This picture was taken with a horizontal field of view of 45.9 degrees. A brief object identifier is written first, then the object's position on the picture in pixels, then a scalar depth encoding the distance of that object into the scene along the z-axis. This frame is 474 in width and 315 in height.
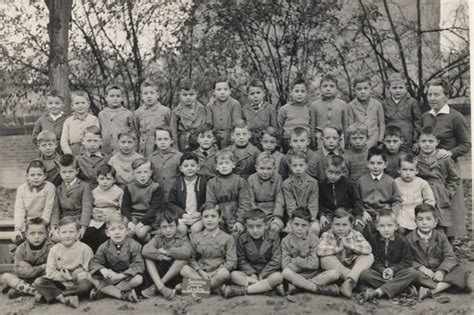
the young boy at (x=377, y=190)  4.91
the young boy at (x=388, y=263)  4.44
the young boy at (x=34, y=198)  5.02
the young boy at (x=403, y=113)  5.47
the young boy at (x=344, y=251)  4.48
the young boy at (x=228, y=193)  4.96
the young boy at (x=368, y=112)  5.47
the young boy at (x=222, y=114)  5.63
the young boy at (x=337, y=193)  4.89
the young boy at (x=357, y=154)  5.18
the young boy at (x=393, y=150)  5.12
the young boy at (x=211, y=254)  4.60
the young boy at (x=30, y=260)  4.70
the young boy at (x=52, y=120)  5.62
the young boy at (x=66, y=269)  4.54
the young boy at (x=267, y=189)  4.98
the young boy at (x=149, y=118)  5.58
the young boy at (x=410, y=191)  4.86
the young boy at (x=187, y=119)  5.61
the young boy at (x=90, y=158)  5.25
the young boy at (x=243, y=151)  5.25
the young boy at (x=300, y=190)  4.91
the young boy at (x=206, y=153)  5.28
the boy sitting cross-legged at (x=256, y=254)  4.57
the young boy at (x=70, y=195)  5.02
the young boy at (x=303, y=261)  4.47
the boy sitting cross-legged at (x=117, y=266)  4.54
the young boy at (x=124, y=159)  5.22
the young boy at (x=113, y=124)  5.61
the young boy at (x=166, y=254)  4.63
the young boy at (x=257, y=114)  5.65
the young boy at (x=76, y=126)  5.46
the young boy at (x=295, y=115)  5.60
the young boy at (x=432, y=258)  4.50
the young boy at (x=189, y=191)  5.01
